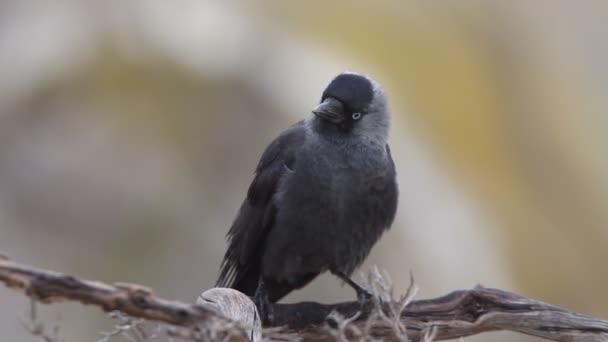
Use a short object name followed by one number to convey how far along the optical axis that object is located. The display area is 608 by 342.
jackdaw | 10.59
